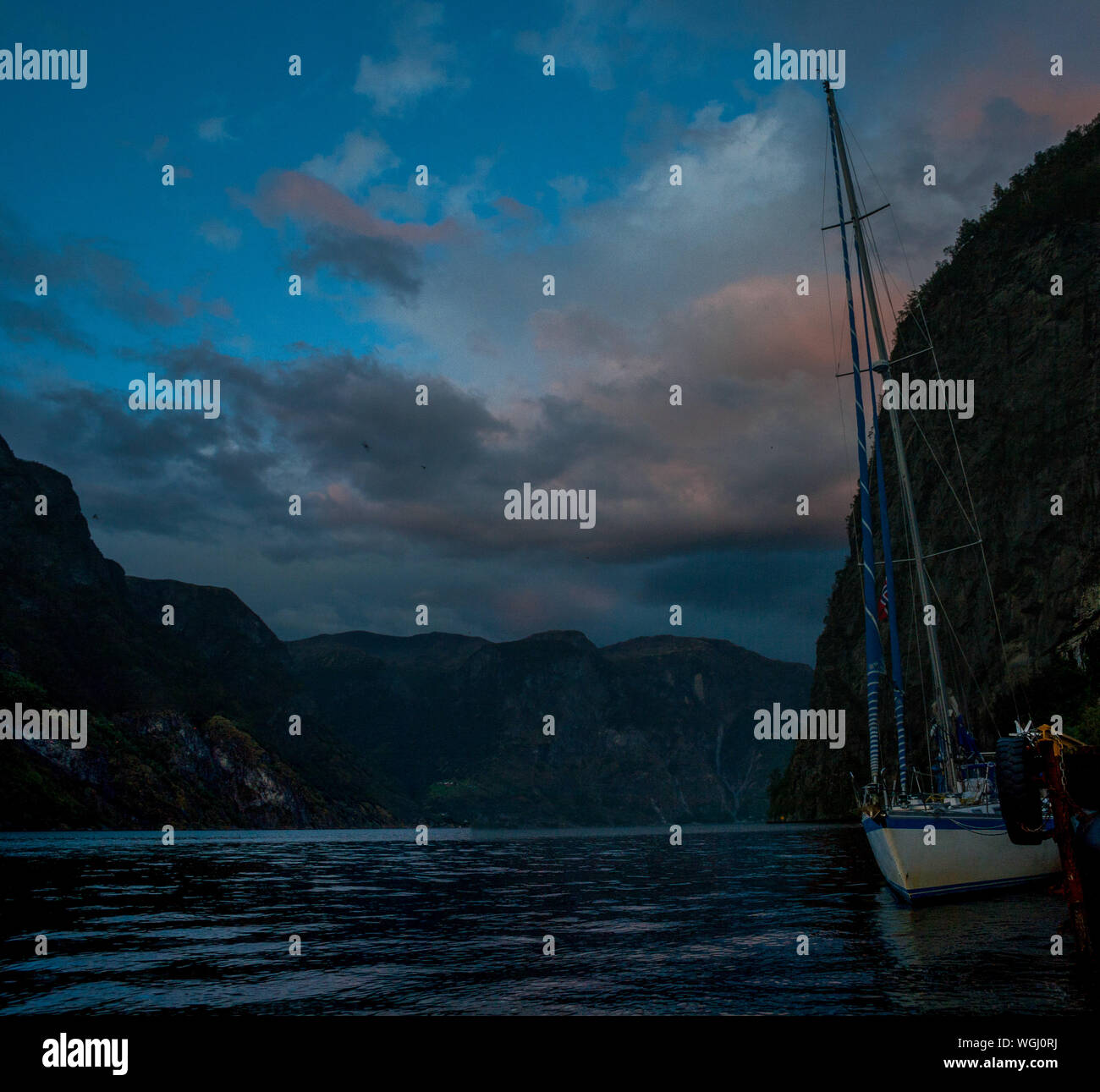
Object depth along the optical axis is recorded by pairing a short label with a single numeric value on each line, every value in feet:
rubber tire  57.93
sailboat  95.76
